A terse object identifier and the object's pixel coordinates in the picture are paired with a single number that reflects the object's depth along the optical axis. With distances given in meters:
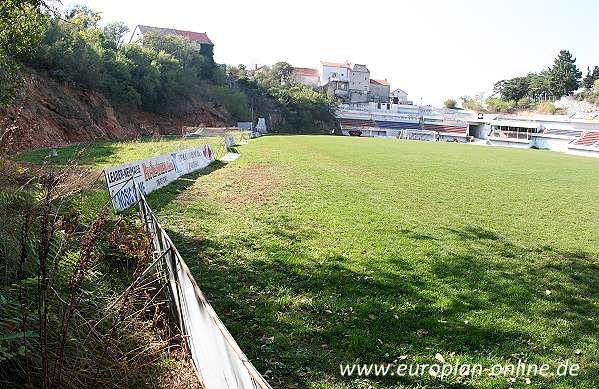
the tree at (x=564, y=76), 112.69
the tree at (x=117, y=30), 65.54
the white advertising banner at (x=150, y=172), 11.20
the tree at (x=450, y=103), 138.25
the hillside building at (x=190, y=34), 87.06
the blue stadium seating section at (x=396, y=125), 102.94
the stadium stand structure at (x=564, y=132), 77.84
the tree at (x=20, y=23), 9.72
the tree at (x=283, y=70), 122.06
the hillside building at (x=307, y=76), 137.62
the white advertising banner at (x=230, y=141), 32.47
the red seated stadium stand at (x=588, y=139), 68.74
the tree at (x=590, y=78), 114.81
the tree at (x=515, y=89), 126.75
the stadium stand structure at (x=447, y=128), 100.09
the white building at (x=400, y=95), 157.18
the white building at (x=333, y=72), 135.00
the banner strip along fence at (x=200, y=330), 2.64
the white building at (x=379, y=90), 144.75
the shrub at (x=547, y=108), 103.94
